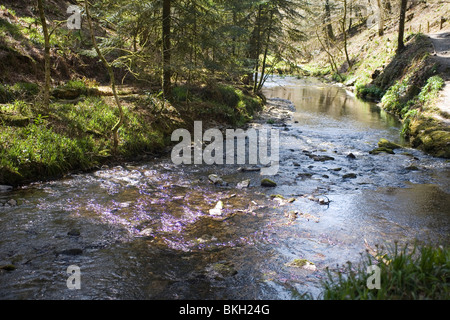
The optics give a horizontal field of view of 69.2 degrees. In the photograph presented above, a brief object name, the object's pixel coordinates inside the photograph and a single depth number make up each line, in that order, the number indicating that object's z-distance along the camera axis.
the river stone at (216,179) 8.62
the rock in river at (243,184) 8.43
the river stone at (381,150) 11.70
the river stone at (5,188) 6.99
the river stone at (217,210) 6.78
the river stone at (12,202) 6.43
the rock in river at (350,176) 9.41
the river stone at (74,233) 5.54
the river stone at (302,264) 4.86
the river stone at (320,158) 11.05
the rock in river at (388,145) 12.42
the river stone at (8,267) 4.48
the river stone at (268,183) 8.59
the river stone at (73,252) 5.00
